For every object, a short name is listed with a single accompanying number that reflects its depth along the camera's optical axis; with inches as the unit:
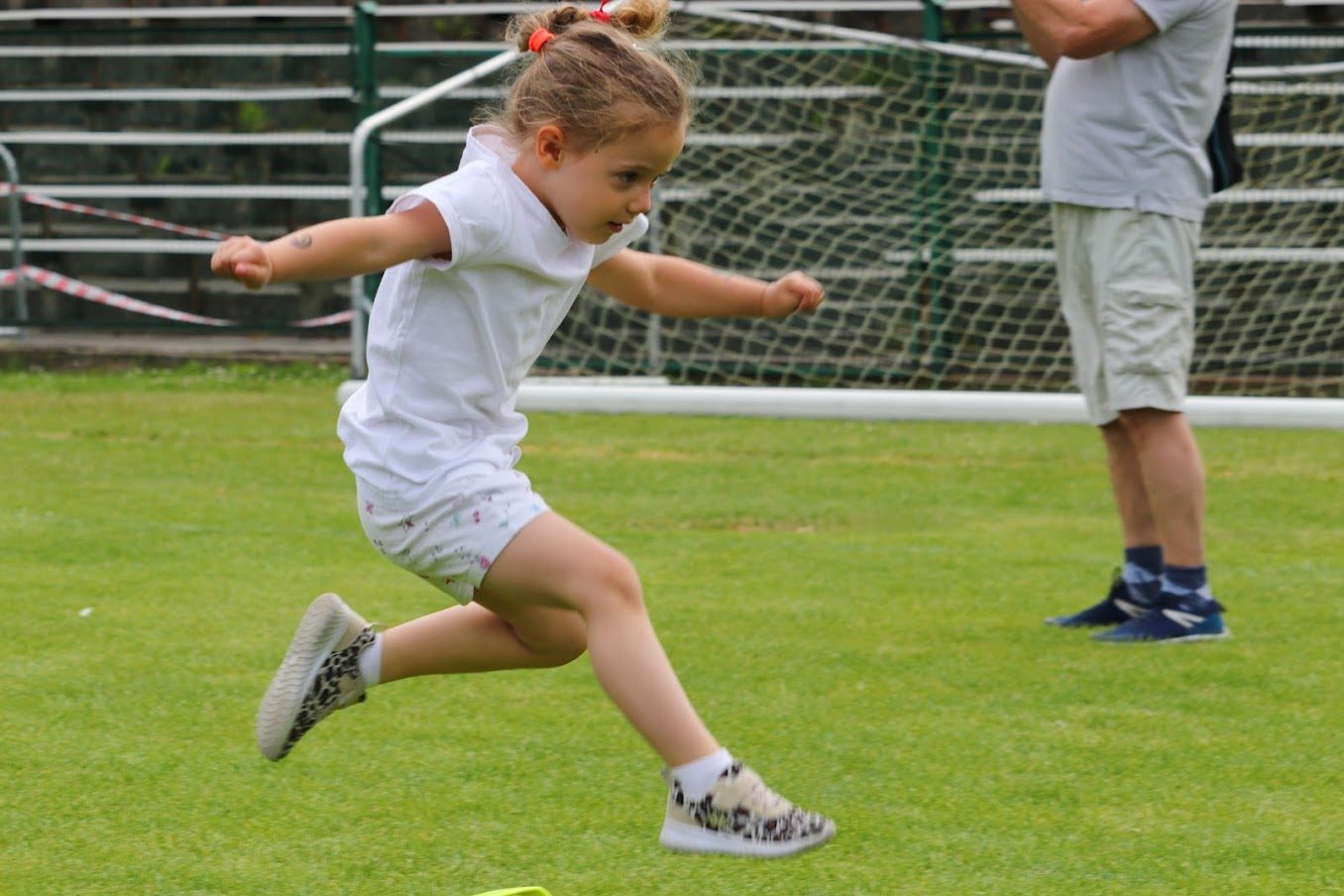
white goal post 758.5
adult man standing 361.7
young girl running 222.2
